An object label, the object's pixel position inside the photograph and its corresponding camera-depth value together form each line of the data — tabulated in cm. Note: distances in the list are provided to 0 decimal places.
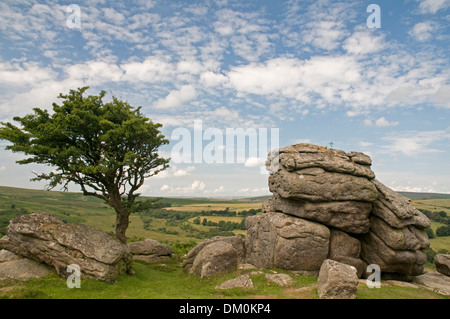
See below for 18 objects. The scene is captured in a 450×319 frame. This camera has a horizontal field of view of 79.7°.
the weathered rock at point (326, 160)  2705
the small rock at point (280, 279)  2205
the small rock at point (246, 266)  2662
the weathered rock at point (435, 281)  2485
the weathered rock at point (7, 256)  2451
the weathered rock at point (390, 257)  2638
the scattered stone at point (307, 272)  2520
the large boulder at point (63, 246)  2241
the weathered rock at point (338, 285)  1820
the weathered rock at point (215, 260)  2512
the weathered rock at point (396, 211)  2622
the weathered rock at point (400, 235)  2600
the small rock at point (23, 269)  2145
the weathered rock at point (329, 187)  2638
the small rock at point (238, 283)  2144
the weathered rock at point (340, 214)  2653
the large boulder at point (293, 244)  2545
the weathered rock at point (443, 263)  3222
